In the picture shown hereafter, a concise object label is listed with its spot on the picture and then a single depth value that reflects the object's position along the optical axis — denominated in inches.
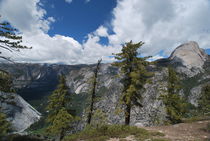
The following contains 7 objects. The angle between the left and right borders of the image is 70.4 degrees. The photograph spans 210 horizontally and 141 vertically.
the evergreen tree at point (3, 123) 1017.6
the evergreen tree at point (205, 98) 1408.7
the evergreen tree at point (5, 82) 431.5
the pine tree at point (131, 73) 637.9
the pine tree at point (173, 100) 946.7
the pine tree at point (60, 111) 792.9
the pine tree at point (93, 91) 788.0
